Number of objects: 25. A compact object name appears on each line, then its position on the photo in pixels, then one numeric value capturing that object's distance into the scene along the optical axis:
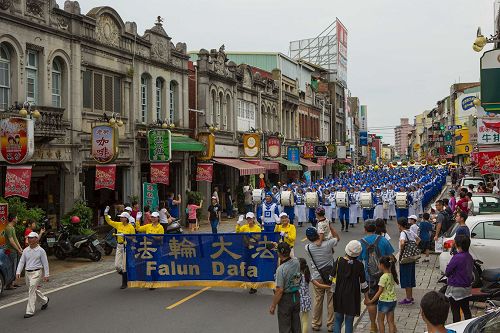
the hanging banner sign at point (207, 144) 28.34
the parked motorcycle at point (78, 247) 16.77
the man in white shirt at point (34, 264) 10.67
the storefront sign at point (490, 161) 21.47
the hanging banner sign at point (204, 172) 27.89
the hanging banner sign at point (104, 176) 20.20
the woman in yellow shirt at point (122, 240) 12.60
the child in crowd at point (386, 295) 8.12
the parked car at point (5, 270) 11.86
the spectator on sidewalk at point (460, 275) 8.12
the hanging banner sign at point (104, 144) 19.64
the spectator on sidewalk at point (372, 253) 8.71
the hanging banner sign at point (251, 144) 33.47
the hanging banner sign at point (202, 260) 11.77
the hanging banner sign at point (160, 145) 23.77
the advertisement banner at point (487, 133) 21.64
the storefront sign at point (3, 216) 13.37
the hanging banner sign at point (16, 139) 15.63
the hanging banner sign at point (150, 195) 23.08
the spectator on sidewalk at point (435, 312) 4.73
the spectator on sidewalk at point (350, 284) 7.74
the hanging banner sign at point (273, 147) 38.00
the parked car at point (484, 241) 11.55
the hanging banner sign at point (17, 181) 16.17
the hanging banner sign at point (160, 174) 24.06
